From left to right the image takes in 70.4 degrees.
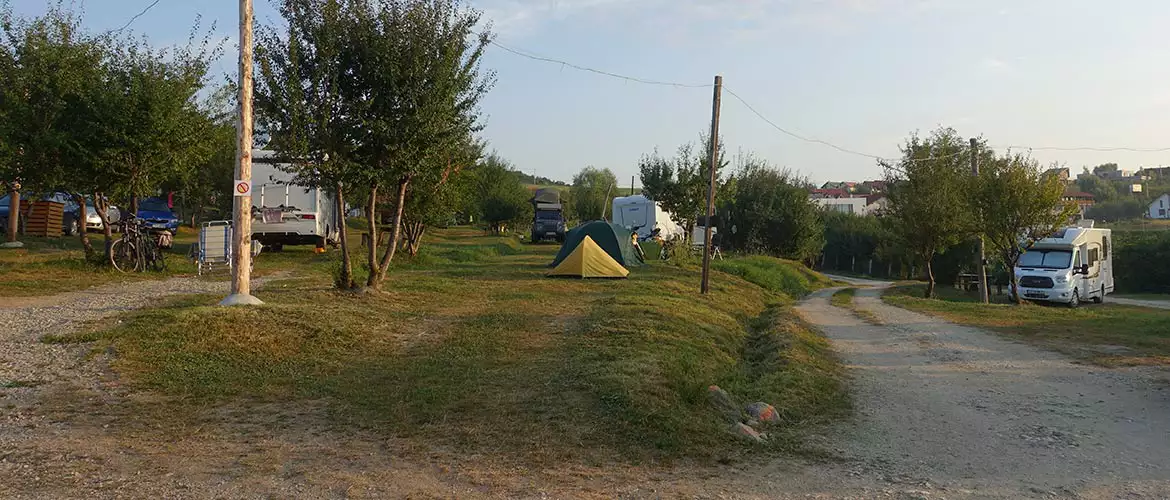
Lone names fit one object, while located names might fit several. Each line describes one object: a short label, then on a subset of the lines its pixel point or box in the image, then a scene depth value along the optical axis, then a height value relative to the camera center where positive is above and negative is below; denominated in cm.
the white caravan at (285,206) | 2097 +41
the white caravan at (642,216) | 4184 +113
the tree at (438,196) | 1560 +81
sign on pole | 1051 +41
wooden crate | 2361 -21
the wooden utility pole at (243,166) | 1053 +70
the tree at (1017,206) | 2277 +132
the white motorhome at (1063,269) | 2533 -46
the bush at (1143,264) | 4116 -31
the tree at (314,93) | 1177 +188
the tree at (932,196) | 2500 +162
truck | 4619 +59
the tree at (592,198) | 7825 +356
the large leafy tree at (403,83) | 1209 +214
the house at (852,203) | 9325 +496
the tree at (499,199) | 5300 +208
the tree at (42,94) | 1448 +212
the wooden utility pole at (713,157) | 1956 +194
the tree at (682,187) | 3525 +224
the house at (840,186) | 13966 +1098
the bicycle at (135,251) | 1541 -65
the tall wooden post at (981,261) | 2558 -32
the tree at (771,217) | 4372 +137
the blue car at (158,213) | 2825 +14
